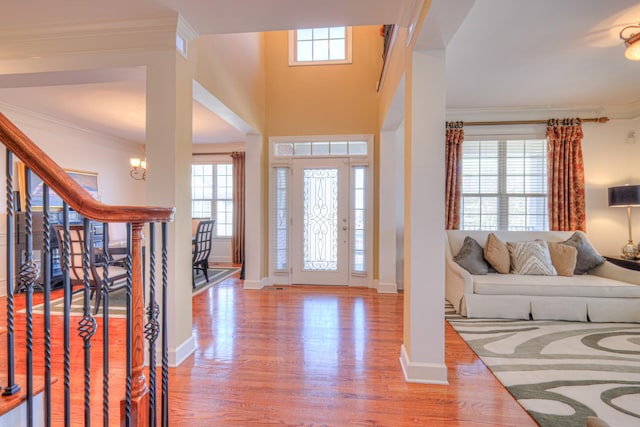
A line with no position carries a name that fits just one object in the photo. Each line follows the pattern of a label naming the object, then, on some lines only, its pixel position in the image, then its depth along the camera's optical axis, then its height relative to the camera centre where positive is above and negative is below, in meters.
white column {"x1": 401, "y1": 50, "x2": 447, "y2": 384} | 2.12 +0.01
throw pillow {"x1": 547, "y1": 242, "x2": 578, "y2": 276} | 3.53 -0.55
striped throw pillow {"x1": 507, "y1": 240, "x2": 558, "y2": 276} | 3.53 -0.56
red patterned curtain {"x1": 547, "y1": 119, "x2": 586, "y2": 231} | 4.24 +0.51
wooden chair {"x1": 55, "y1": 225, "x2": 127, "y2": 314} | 3.14 -0.63
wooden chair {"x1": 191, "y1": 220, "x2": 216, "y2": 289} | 4.66 -0.54
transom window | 4.64 +1.01
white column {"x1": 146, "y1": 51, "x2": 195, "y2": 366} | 2.32 +0.45
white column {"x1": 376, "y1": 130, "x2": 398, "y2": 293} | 4.40 +0.03
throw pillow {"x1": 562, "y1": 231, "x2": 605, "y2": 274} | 3.60 -0.56
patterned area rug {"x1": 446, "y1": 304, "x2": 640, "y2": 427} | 1.80 -1.18
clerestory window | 4.71 +2.64
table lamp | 3.76 +0.16
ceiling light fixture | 2.62 +1.52
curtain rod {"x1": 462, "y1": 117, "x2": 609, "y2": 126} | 4.26 +1.33
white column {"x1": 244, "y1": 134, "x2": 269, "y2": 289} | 4.54 -0.03
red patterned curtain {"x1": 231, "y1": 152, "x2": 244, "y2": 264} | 6.68 +0.31
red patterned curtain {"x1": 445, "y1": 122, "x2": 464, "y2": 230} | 4.46 +0.59
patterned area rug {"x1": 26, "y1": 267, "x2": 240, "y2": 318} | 3.44 -1.15
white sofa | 3.14 -0.91
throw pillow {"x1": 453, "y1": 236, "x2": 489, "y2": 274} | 3.55 -0.56
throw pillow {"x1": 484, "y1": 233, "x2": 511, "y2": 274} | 3.58 -0.52
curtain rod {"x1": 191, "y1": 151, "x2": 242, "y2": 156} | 6.84 +1.34
